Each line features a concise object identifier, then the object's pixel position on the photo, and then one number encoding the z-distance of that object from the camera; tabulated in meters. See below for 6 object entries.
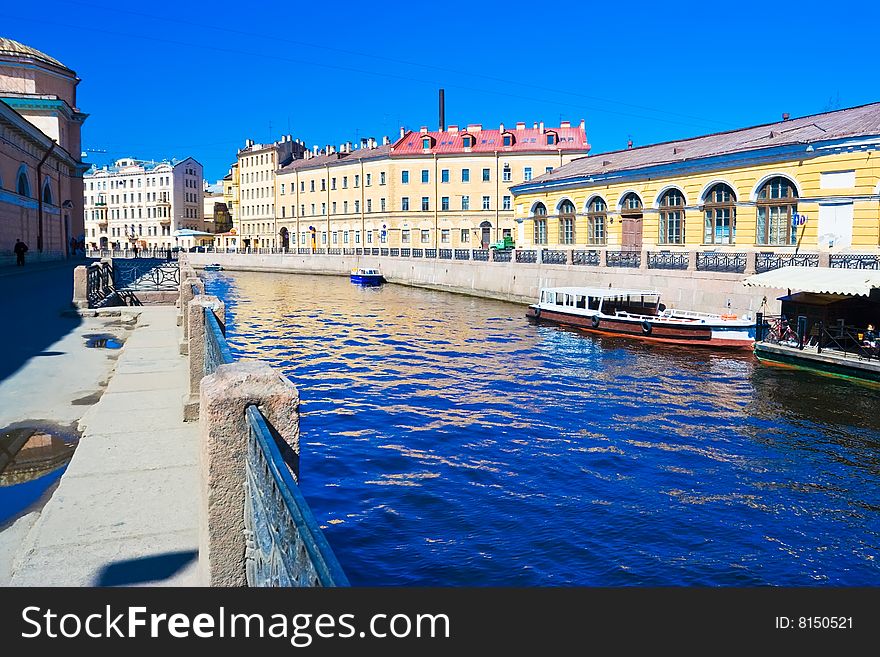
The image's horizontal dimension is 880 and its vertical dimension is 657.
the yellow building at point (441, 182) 74.56
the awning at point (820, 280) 19.86
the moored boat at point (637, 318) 24.94
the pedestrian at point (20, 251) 38.56
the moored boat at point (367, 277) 56.06
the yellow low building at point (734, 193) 26.28
